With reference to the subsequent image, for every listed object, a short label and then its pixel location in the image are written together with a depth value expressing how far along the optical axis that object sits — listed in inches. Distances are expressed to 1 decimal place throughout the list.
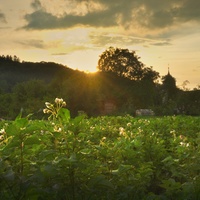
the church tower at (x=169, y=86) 3553.2
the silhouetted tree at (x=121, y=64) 3649.1
